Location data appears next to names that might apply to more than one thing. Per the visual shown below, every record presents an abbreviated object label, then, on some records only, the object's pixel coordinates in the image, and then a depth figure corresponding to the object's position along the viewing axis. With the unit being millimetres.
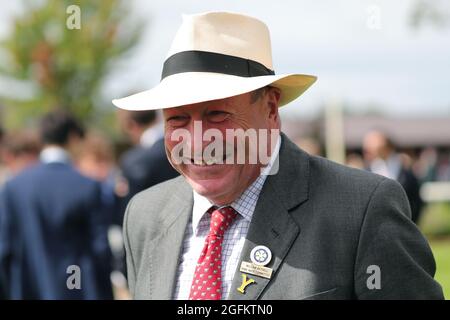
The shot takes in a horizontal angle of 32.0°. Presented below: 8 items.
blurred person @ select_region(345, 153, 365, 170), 13473
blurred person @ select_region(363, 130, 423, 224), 8977
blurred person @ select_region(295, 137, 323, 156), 11239
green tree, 25281
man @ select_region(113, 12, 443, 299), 2369
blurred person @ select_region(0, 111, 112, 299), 5840
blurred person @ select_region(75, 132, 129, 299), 7955
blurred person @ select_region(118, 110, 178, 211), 6211
